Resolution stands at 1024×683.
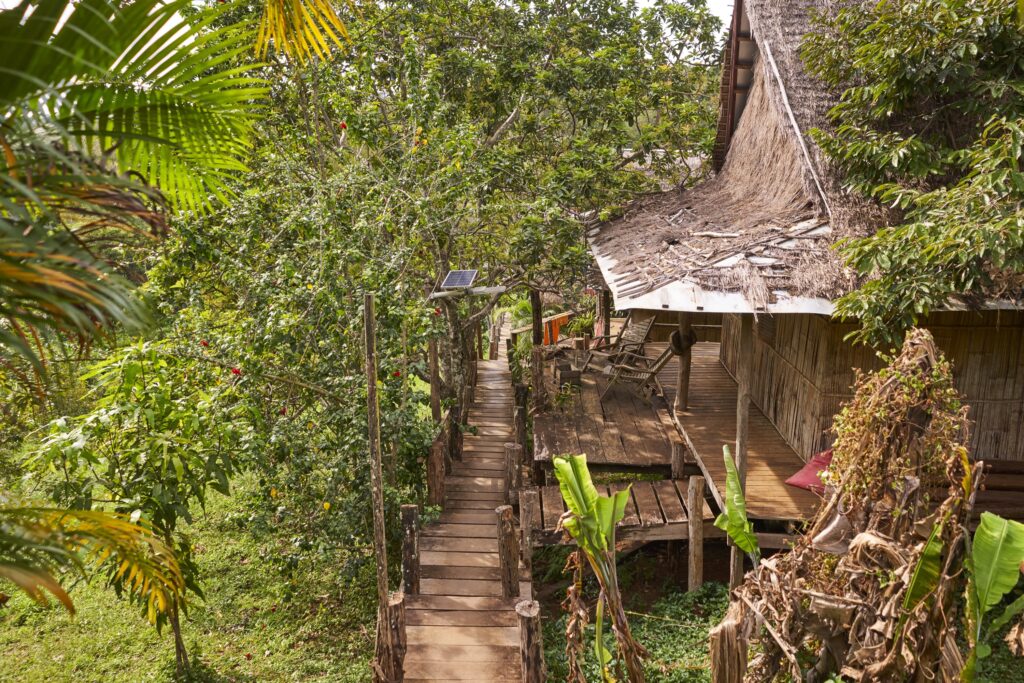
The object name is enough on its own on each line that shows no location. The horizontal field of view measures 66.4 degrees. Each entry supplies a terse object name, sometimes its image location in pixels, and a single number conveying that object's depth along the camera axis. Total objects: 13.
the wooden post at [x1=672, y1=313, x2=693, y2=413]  10.12
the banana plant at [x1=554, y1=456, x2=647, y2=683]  4.83
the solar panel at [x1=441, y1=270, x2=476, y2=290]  7.60
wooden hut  6.78
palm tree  1.50
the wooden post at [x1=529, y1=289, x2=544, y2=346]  13.29
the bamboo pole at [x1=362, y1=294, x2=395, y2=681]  5.86
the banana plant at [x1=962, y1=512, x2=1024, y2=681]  3.72
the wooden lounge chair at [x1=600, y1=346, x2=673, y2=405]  10.77
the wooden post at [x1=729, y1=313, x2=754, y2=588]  7.26
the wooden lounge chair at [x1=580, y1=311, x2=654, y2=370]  11.54
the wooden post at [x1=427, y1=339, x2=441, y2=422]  9.20
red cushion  7.11
